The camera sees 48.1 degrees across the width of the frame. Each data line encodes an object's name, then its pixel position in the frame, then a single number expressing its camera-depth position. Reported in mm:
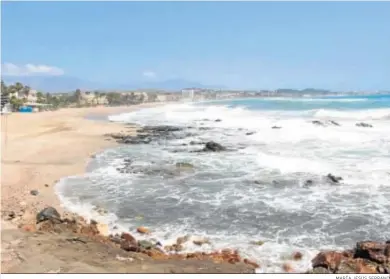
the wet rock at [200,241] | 10859
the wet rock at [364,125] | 38375
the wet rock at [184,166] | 19870
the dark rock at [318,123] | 39572
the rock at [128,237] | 10866
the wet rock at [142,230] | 11781
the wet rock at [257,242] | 10866
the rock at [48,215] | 11789
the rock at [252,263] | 9335
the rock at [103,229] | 11566
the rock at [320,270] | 8802
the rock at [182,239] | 10899
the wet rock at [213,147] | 24953
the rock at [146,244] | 10312
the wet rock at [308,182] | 16630
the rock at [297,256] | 9953
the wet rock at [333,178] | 16992
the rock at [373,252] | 9359
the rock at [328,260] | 8992
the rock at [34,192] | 15424
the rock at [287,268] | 9312
